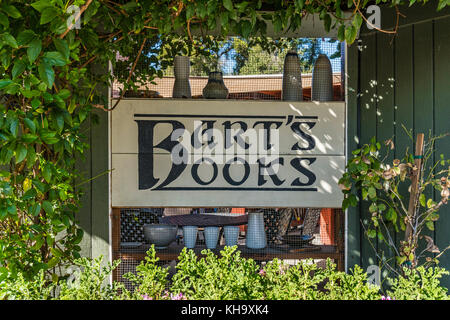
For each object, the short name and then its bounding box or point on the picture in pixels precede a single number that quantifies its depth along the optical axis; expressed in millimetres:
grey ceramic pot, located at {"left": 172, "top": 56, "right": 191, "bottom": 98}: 2986
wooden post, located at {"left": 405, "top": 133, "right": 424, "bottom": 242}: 2414
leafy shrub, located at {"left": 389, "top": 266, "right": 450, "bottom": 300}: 1347
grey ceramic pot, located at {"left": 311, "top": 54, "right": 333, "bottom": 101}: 3014
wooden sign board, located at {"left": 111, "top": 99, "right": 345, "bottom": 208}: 2969
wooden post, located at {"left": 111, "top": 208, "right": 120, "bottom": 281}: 2971
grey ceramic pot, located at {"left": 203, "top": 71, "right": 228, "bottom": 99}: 2980
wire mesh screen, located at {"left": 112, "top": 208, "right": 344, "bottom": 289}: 2947
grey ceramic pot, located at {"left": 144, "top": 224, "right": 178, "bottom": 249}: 2918
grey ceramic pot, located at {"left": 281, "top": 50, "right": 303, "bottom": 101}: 3012
